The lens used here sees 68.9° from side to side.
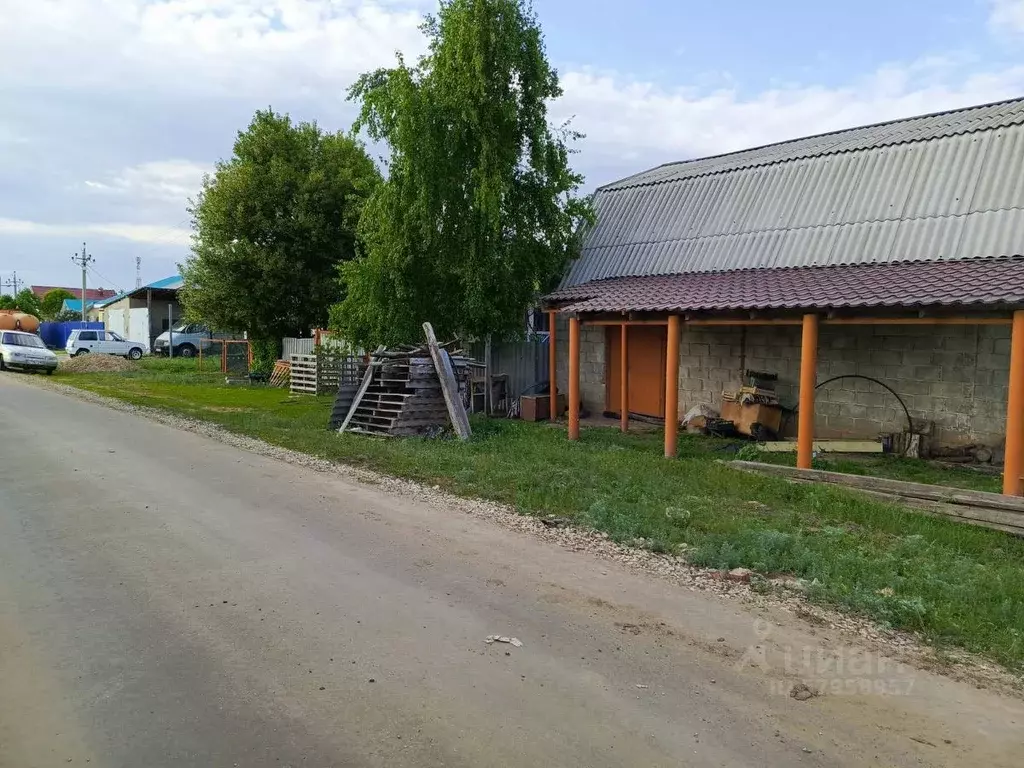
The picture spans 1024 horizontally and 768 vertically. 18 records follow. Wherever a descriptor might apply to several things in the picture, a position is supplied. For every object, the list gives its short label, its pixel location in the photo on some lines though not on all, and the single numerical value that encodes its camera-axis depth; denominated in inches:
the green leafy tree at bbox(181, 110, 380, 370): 983.0
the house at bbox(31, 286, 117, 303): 4345.5
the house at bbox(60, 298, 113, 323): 2367.6
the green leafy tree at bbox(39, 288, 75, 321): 2854.3
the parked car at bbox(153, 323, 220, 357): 1732.3
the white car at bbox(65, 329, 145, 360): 1517.0
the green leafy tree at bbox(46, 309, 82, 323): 2603.3
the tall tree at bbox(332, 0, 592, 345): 612.7
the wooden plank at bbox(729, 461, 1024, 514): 316.8
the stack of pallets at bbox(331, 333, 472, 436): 538.3
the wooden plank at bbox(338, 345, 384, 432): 565.6
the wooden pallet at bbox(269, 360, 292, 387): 969.5
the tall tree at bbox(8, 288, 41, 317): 2832.2
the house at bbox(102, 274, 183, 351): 1886.1
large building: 417.7
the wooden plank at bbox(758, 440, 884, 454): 481.7
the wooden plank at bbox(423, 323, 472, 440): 527.2
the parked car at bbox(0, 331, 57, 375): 1103.6
